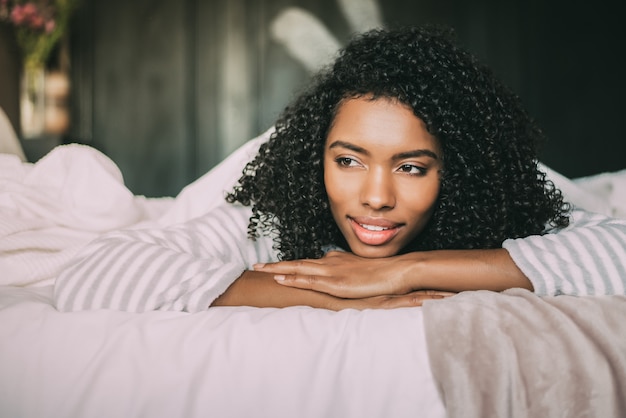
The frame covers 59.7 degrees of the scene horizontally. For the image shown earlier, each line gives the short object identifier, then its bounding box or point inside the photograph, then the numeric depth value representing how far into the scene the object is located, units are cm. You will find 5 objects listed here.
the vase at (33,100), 291
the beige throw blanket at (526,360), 64
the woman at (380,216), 85
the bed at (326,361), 65
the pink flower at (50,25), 281
